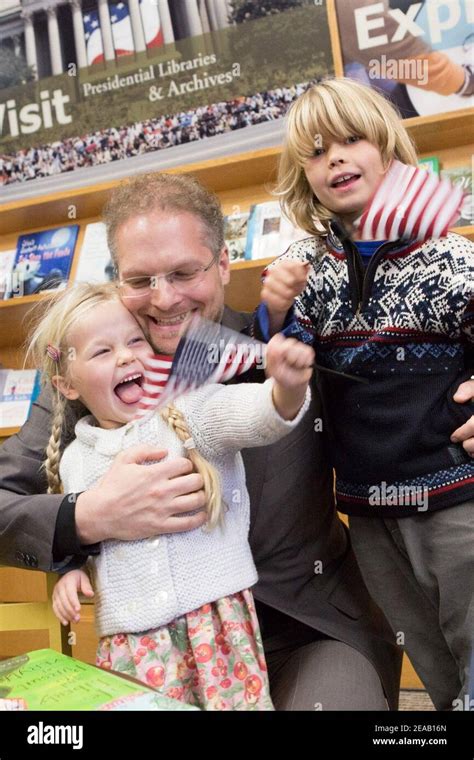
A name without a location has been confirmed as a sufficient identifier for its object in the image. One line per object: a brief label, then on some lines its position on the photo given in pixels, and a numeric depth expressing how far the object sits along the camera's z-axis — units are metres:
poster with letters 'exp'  1.06
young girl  0.61
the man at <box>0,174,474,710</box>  0.65
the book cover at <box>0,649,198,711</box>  0.56
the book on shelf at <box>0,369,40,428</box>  1.20
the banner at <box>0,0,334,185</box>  1.33
